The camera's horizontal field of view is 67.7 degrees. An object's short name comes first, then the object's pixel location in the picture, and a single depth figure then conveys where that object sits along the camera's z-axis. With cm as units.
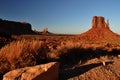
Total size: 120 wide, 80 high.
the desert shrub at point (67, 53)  534
